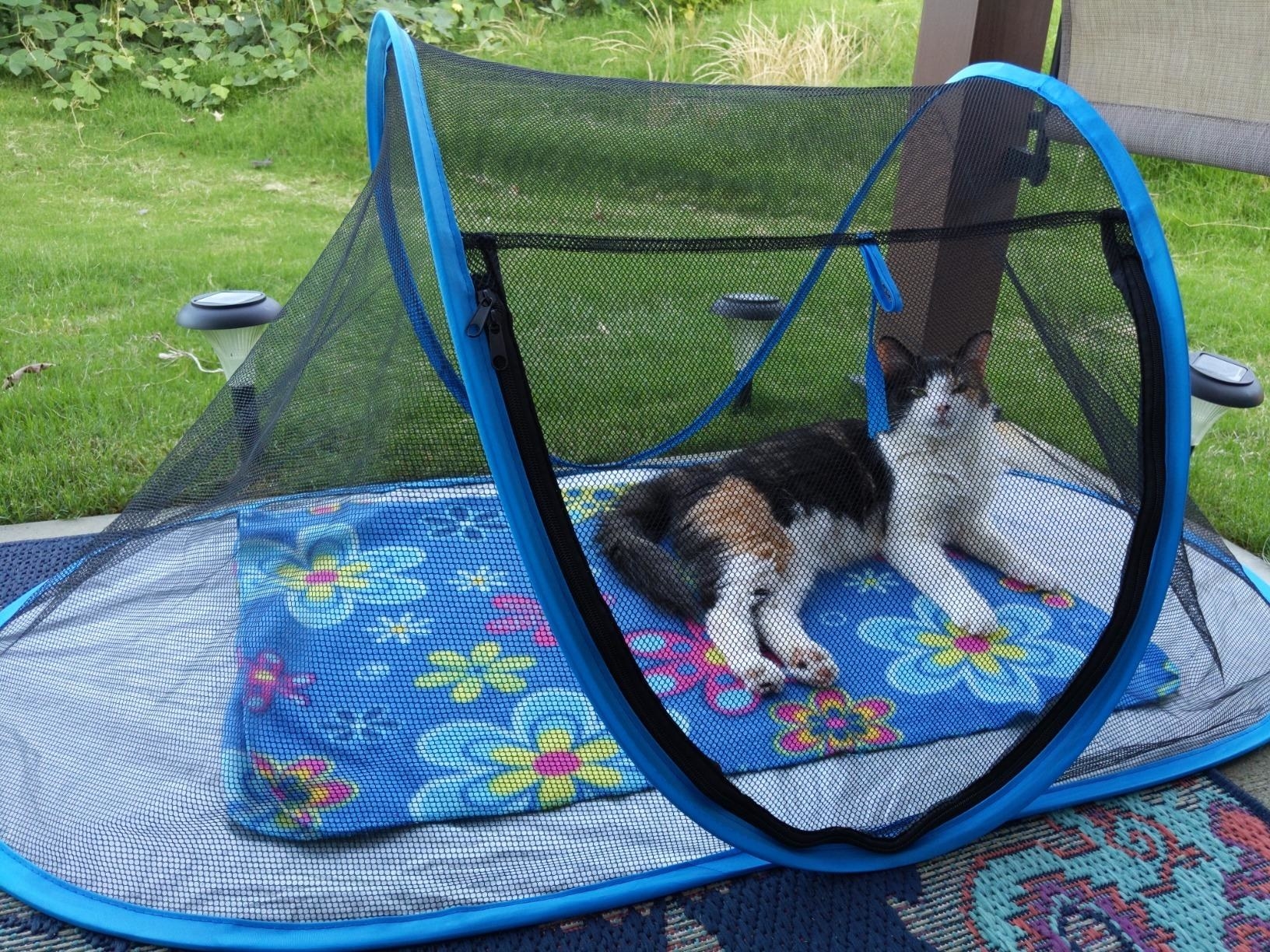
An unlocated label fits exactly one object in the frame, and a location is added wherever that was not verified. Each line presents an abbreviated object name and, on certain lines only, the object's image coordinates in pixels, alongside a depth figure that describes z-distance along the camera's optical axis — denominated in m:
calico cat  1.47
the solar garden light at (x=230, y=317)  1.92
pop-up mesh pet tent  1.35
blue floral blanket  1.42
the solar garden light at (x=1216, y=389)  1.89
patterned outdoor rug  1.32
